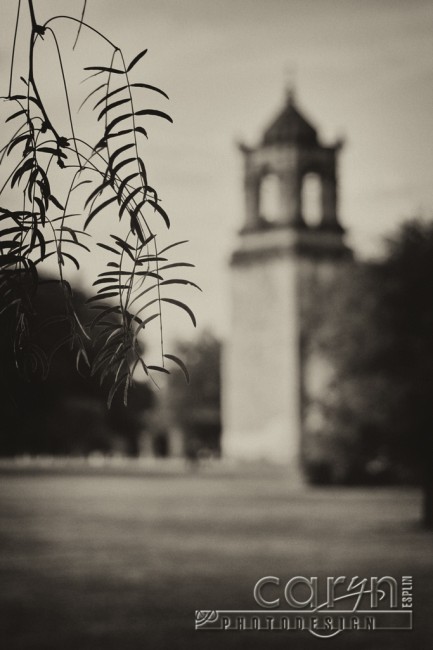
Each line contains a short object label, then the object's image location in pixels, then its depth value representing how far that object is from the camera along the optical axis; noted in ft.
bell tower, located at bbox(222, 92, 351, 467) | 125.08
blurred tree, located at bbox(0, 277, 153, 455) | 82.33
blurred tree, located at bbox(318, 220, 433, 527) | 49.55
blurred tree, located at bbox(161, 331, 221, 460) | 172.14
